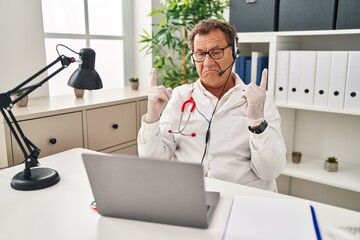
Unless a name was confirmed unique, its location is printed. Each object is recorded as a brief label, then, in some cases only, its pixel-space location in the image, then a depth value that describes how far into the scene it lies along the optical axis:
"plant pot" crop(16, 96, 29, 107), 1.87
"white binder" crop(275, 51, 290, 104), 2.14
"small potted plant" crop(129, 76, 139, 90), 2.68
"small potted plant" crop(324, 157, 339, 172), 2.14
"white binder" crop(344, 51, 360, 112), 1.88
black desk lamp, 1.21
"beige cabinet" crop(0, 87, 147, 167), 1.71
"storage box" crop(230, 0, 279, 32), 2.12
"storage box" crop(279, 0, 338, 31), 1.90
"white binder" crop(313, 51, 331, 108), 1.99
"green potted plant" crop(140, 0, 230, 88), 2.49
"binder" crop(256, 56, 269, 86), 2.25
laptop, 0.84
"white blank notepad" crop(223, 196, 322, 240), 0.86
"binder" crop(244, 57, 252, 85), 2.30
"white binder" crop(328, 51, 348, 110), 1.93
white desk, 0.91
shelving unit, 2.11
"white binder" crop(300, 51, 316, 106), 2.04
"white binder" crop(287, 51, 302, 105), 2.10
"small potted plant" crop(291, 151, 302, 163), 2.30
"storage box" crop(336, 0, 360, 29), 1.81
